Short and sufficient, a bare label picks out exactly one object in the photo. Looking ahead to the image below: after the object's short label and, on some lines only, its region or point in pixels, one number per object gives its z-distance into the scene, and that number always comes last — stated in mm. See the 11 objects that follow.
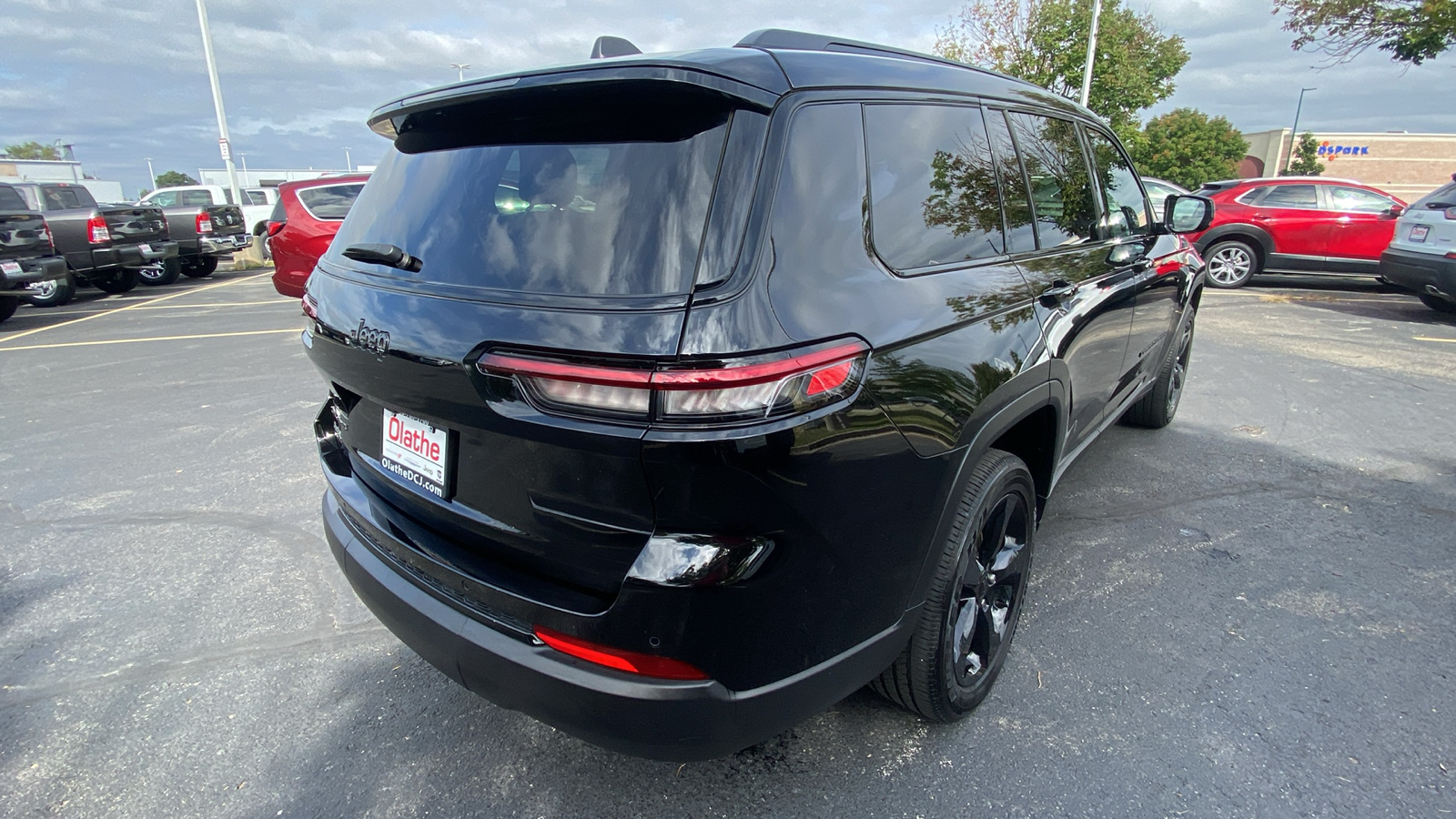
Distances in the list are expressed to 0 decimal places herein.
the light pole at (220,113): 19188
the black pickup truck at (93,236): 11414
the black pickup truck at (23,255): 9430
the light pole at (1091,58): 19594
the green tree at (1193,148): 50531
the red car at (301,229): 8602
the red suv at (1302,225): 10719
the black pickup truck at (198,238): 14659
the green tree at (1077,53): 23938
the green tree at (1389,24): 12430
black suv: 1504
